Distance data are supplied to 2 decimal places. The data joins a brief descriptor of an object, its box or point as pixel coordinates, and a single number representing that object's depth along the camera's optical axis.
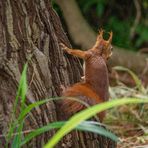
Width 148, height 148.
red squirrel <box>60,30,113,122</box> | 5.14
